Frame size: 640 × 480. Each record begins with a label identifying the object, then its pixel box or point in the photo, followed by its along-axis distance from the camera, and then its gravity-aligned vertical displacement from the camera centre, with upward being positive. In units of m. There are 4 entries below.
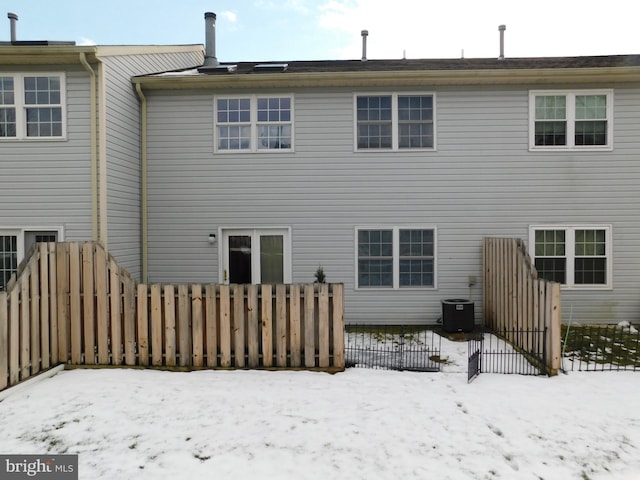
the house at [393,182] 9.23 +1.29
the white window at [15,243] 8.08 -0.18
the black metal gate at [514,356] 5.93 -2.10
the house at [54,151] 7.89 +1.75
